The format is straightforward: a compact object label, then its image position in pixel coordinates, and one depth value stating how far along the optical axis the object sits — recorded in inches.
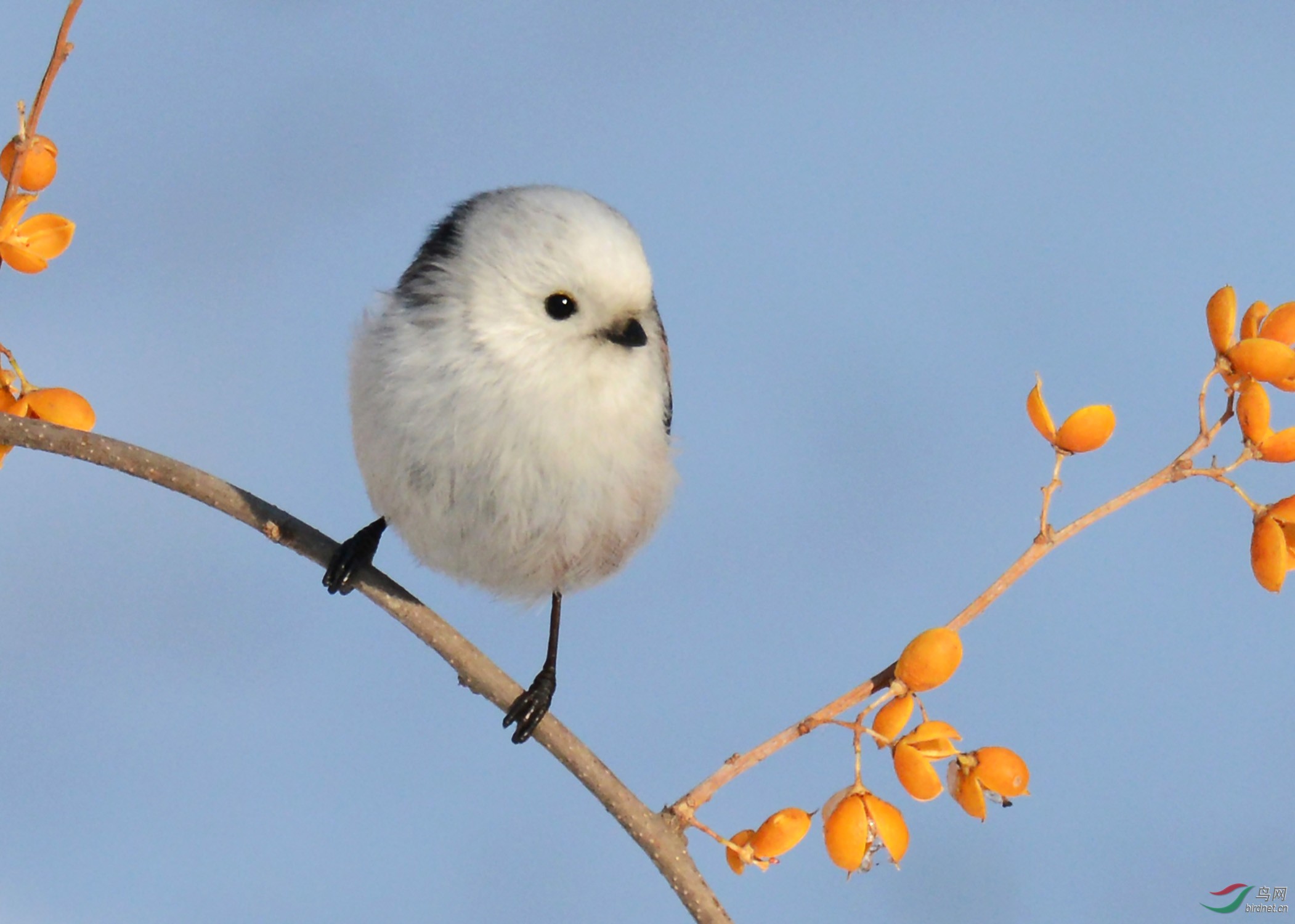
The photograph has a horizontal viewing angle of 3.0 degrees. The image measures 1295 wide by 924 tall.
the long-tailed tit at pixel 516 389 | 133.3
